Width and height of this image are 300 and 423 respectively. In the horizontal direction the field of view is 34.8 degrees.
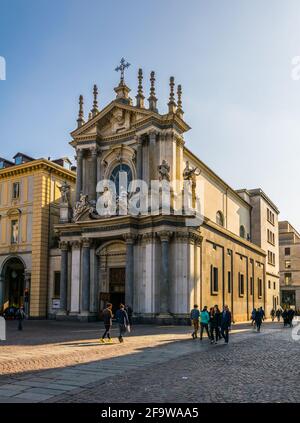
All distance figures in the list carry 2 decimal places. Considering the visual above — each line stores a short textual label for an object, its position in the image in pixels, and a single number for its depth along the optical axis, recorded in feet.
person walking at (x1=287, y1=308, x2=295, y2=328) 124.36
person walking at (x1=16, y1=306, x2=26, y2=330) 93.28
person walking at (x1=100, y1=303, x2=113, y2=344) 71.59
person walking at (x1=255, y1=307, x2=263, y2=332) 101.65
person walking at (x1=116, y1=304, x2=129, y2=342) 72.18
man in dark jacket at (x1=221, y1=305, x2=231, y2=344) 74.54
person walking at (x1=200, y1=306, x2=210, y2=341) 77.46
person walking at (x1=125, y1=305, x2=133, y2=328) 105.54
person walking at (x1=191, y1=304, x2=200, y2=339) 80.31
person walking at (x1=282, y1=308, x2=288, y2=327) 125.22
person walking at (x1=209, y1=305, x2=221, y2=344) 74.13
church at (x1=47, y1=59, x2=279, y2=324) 113.09
